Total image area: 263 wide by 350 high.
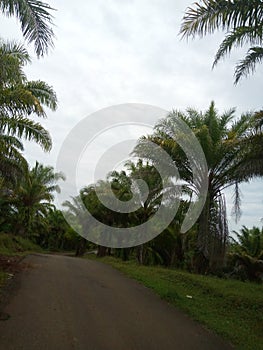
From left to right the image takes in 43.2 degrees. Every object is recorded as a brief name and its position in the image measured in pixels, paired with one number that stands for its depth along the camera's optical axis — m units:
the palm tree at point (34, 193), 29.41
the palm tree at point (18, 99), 9.80
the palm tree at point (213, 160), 13.80
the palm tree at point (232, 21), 7.14
